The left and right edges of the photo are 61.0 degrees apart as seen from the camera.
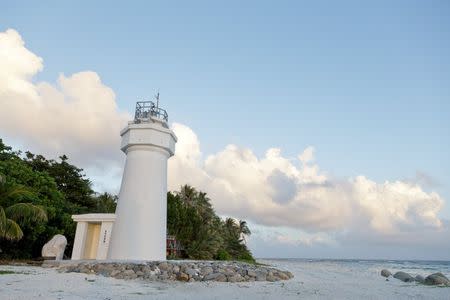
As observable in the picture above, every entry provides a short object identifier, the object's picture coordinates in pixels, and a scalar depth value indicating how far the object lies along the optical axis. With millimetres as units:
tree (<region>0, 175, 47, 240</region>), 15537
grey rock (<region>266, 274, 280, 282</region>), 14673
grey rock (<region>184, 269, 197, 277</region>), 13479
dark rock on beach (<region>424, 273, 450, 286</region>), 20100
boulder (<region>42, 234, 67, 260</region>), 18000
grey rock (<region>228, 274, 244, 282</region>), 13638
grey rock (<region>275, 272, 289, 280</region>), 15606
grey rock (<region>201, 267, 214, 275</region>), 13928
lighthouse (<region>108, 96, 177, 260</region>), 14938
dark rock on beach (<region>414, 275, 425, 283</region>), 23530
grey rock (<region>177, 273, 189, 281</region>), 13180
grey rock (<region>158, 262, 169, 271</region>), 13611
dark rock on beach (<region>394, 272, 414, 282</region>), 25553
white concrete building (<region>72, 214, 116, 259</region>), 17672
